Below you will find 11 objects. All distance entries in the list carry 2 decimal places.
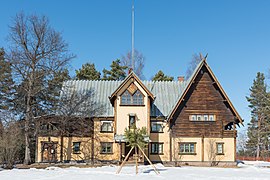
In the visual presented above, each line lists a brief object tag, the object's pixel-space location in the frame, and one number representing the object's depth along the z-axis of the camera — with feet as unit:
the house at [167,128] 105.70
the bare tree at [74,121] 105.29
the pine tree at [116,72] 174.70
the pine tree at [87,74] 169.68
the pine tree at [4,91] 124.06
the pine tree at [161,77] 168.14
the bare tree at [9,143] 85.92
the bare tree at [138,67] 187.32
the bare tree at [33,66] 97.96
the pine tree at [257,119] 178.09
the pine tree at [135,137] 78.59
